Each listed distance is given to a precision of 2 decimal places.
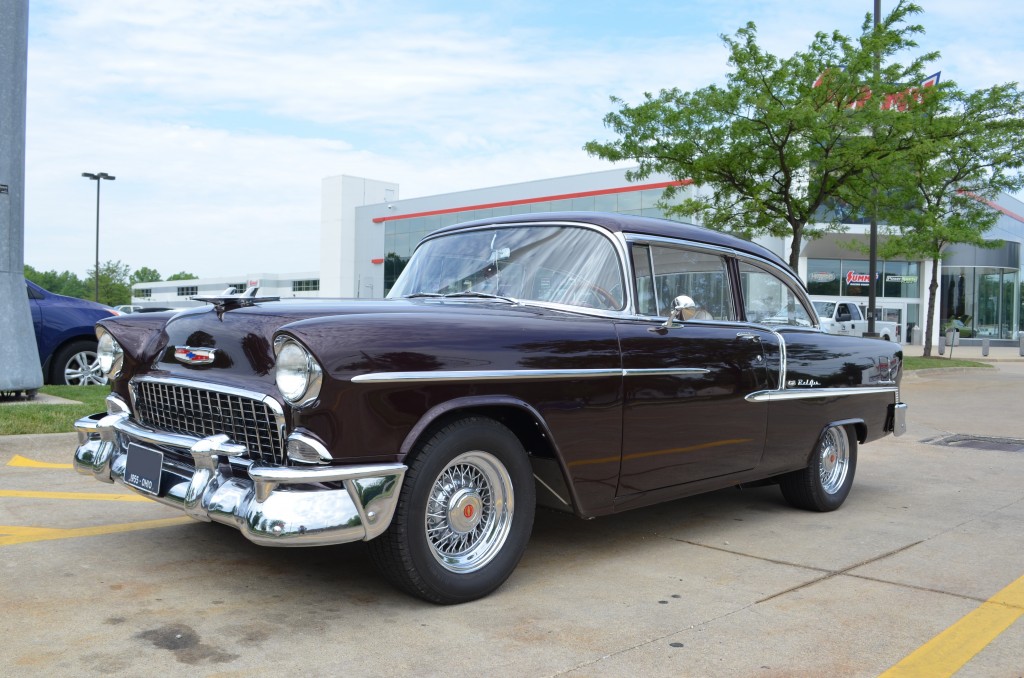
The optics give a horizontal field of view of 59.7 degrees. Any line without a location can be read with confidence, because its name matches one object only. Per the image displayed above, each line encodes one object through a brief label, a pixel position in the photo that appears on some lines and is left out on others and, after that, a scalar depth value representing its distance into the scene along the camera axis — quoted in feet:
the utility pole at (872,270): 62.43
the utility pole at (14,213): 27.76
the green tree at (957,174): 59.77
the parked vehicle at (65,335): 33.01
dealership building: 129.39
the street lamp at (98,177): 129.29
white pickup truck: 93.60
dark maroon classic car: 10.30
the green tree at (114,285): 258.37
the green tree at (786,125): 55.01
